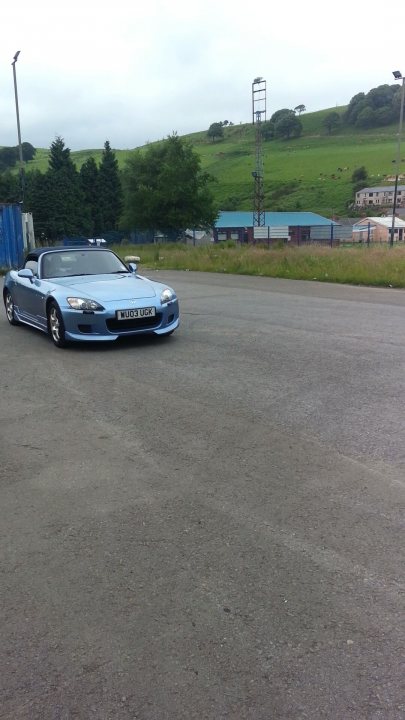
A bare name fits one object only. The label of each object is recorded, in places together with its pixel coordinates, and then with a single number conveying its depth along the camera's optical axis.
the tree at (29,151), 160.89
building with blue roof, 47.56
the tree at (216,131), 177.38
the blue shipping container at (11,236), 24.83
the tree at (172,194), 54.72
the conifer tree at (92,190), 78.19
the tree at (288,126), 160.88
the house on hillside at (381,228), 79.39
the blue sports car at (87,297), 8.00
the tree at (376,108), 154.00
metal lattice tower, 53.56
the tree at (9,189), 72.44
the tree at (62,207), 67.76
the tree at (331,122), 164.12
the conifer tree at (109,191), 79.19
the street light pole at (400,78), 33.58
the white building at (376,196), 105.56
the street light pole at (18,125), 28.12
